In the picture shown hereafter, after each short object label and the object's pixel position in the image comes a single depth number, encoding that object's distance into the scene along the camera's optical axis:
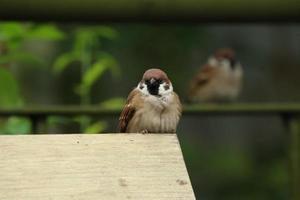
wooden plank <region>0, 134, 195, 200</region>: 4.25
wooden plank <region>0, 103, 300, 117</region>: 6.63
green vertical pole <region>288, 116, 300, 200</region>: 7.07
